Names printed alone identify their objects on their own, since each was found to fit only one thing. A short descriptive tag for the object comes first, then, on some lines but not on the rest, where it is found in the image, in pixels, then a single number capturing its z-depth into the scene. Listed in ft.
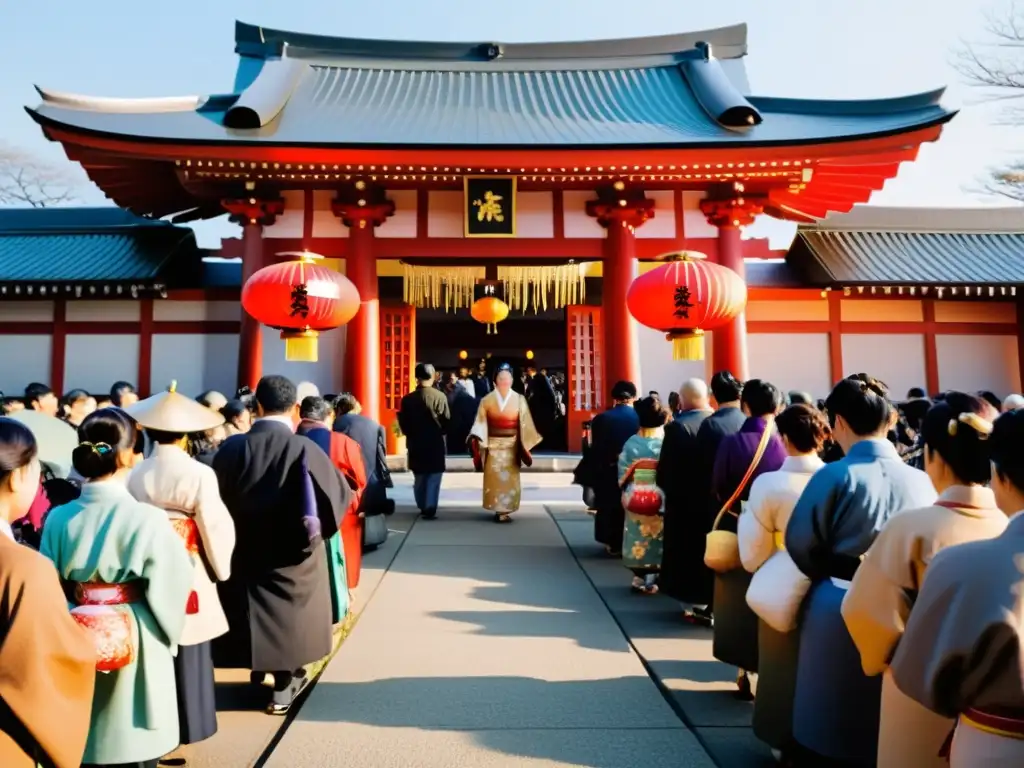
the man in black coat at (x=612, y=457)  20.29
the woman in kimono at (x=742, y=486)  10.77
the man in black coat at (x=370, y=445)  20.22
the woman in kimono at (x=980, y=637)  4.41
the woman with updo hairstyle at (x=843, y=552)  7.27
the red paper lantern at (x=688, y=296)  22.17
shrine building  27.27
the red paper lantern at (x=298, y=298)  22.43
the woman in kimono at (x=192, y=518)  8.91
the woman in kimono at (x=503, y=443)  25.66
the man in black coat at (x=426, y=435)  25.80
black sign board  29.73
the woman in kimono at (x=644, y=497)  16.70
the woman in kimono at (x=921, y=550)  5.70
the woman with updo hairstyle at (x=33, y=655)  5.25
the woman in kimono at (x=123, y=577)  7.26
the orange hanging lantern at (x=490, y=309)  35.24
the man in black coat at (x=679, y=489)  14.82
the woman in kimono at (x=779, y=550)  8.34
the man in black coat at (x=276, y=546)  10.78
